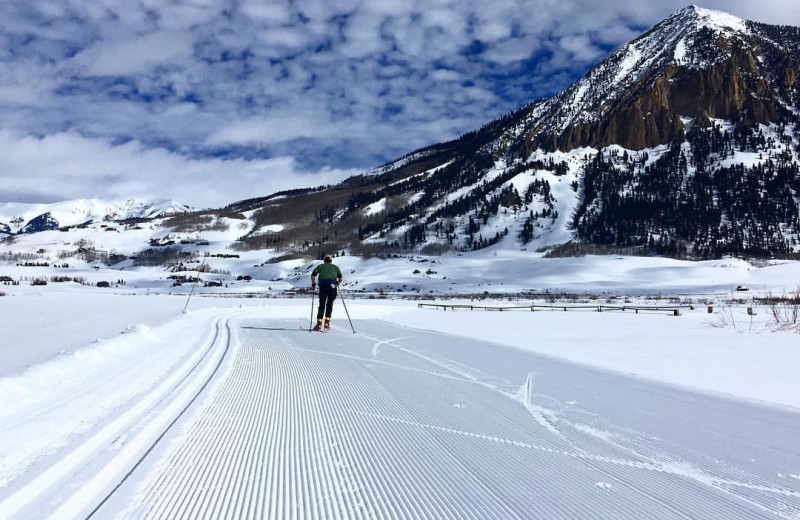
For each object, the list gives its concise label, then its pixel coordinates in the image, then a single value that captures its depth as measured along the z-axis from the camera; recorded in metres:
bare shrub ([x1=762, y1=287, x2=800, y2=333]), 12.58
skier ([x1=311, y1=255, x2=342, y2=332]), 13.21
